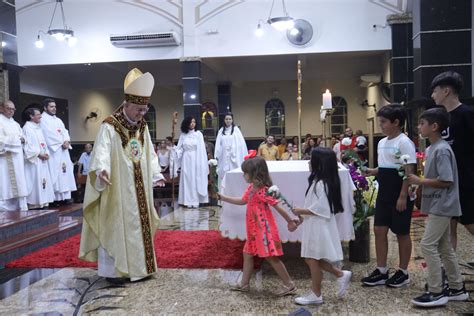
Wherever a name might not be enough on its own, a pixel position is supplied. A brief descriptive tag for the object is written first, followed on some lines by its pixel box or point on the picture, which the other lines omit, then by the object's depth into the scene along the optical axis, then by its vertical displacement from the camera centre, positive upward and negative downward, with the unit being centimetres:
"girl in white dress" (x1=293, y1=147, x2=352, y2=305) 293 -54
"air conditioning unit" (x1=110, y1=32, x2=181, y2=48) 1015 +236
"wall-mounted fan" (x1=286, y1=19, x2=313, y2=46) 1007 +241
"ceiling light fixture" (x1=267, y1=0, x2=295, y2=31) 877 +232
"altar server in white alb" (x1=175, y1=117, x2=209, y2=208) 823 -46
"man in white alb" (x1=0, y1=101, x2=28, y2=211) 600 -18
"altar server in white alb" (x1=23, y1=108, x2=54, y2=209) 669 -24
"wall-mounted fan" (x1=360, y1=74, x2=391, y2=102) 1140 +156
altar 360 -47
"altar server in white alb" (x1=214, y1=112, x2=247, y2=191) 841 -12
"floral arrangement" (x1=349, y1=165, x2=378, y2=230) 383 -53
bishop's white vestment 357 -51
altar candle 416 +36
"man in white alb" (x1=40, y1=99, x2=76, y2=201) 718 -10
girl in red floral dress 319 -60
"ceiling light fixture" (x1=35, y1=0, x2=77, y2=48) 971 +244
